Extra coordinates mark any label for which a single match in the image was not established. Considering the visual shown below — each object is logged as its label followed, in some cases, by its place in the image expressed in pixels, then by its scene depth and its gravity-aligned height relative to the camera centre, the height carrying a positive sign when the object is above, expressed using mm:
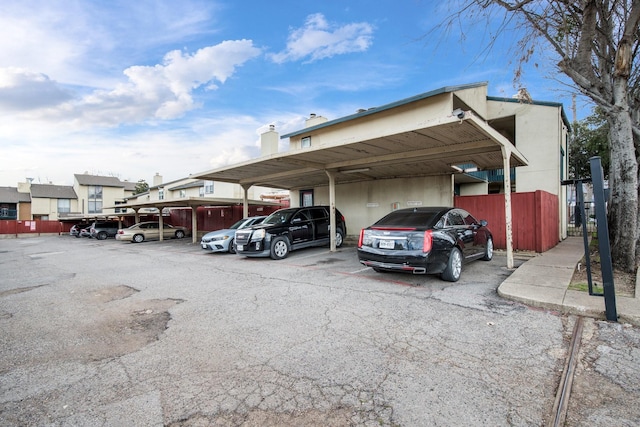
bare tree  6950 +2863
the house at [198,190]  30084 +2428
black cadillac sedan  6090 -690
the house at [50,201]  47716 +2281
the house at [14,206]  47094 +1612
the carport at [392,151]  7828 +1784
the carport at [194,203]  17547 +656
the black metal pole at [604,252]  4270 -631
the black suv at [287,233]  10383 -762
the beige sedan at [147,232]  22453 -1351
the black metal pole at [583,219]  4980 -213
